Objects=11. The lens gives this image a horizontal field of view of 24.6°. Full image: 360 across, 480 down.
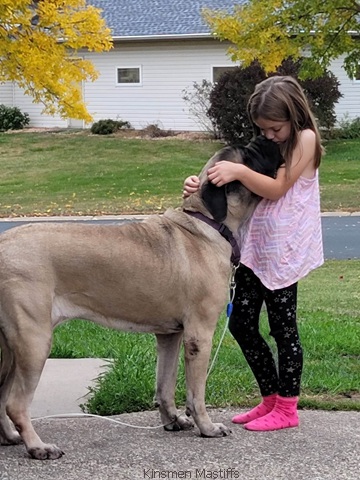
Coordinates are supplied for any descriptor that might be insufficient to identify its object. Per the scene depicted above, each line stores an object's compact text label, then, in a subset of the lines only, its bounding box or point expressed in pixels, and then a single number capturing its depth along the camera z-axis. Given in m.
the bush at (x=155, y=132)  30.40
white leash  4.67
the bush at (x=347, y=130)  28.27
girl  4.57
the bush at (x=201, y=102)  28.77
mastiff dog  4.07
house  30.28
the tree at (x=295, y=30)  15.12
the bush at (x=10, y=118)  32.97
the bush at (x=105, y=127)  30.81
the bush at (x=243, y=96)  24.73
